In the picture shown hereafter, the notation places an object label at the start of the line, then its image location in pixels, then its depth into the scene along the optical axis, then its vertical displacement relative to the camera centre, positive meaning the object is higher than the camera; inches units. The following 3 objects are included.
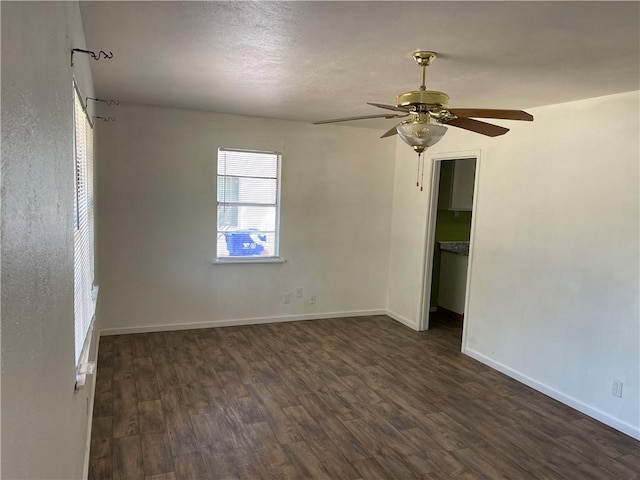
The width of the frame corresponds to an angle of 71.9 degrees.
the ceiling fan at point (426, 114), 94.5 +21.5
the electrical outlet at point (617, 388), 126.2 -48.6
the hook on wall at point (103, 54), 105.8 +35.0
